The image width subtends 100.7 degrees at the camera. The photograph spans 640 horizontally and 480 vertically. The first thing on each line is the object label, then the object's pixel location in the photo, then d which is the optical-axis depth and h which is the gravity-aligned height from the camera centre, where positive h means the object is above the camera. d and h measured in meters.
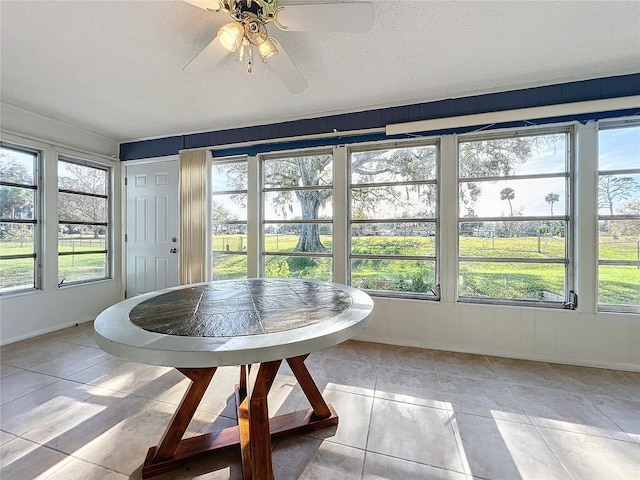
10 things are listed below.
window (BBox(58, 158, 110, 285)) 3.42 +0.21
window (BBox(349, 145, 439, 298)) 2.89 +0.19
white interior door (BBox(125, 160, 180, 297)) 3.79 +0.15
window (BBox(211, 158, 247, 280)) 3.56 +0.26
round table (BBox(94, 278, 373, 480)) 0.93 -0.38
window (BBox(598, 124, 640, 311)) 2.35 +0.19
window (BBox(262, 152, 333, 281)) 3.22 +0.27
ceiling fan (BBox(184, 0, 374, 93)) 1.31 +1.15
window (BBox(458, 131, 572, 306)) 2.54 +0.20
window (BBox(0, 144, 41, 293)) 2.90 +0.20
